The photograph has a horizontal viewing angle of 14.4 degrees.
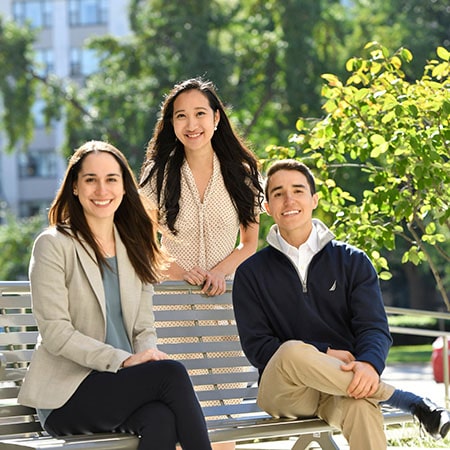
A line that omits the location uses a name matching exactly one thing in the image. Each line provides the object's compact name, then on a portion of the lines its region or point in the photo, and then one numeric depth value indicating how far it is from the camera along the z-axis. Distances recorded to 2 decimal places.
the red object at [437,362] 25.78
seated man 7.46
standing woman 8.54
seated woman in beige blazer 6.76
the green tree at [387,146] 10.71
